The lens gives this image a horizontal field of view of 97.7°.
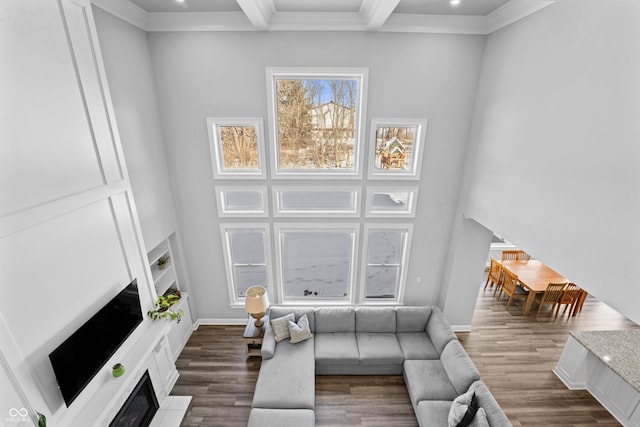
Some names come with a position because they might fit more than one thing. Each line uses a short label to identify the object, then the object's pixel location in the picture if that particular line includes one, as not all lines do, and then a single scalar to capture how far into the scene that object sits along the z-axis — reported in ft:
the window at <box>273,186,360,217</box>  16.02
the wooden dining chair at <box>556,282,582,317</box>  18.97
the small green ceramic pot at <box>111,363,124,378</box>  9.55
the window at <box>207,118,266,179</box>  14.76
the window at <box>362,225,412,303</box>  17.07
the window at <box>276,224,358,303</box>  16.98
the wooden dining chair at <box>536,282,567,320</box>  18.92
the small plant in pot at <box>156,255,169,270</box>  15.65
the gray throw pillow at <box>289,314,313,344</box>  15.42
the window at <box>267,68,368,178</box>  14.29
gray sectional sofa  11.93
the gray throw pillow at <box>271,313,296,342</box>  15.60
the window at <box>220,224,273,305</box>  16.83
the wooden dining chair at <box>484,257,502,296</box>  21.80
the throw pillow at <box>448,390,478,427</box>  10.76
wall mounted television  7.89
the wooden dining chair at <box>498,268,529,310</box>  20.52
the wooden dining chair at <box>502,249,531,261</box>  23.40
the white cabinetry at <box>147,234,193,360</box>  15.43
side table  15.89
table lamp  15.53
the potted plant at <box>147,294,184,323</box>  12.11
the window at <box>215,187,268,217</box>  16.06
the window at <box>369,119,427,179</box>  14.83
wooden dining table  19.72
